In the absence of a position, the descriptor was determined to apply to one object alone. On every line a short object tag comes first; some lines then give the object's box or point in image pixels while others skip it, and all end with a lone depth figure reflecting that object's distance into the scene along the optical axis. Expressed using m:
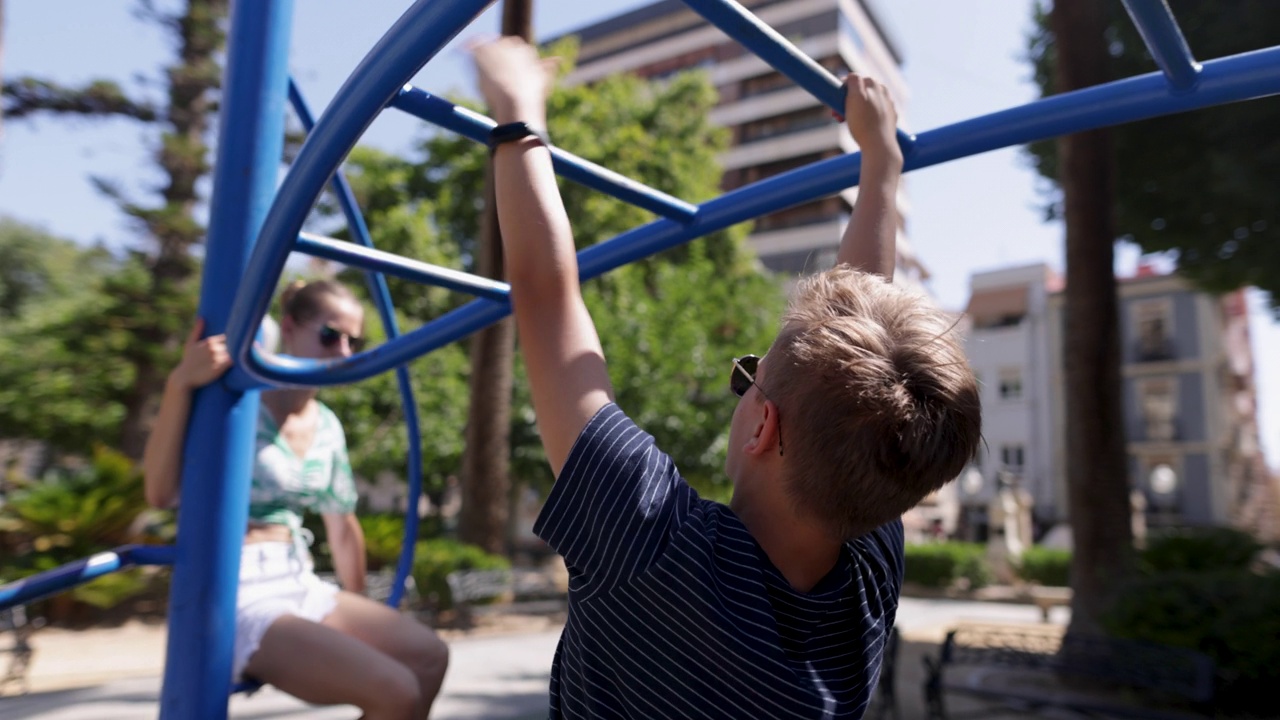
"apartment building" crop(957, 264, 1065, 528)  30.53
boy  0.89
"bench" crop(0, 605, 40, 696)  4.94
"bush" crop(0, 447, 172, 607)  8.23
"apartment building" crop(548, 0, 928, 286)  34.47
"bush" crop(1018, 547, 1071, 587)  15.91
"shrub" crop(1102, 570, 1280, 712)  5.36
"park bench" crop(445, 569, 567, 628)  8.59
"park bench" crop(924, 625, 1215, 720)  4.79
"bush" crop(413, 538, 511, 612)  8.81
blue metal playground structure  1.26
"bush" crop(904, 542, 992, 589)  15.70
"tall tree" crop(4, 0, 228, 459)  10.89
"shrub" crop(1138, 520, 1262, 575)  6.66
